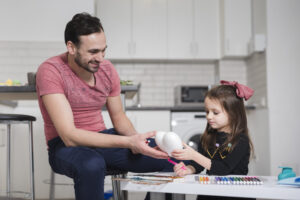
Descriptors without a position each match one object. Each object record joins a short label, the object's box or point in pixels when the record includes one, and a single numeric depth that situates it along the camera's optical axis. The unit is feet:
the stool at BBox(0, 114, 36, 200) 6.68
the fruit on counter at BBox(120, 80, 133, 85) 7.63
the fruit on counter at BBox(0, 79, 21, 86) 7.58
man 4.70
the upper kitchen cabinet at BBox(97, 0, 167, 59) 15.55
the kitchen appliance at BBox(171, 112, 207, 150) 13.65
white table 3.97
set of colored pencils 4.25
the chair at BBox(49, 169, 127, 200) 5.55
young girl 5.85
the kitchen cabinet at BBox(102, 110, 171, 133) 13.28
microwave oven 14.74
